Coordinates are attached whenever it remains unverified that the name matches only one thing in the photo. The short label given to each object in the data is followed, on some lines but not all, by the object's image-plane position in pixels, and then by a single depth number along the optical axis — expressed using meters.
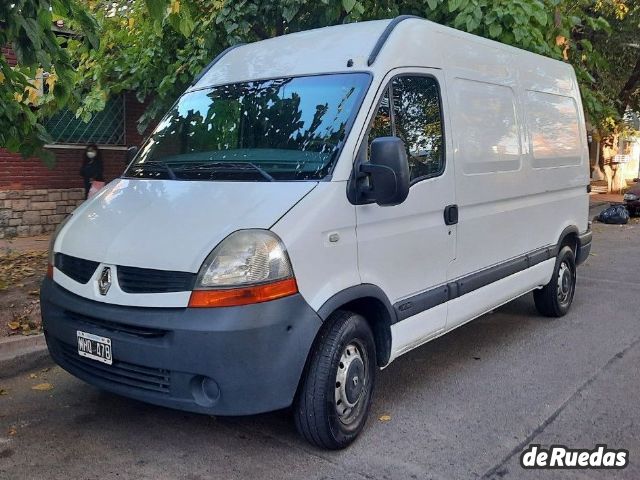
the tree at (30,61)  4.00
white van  3.32
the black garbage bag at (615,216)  15.12
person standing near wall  10.55
